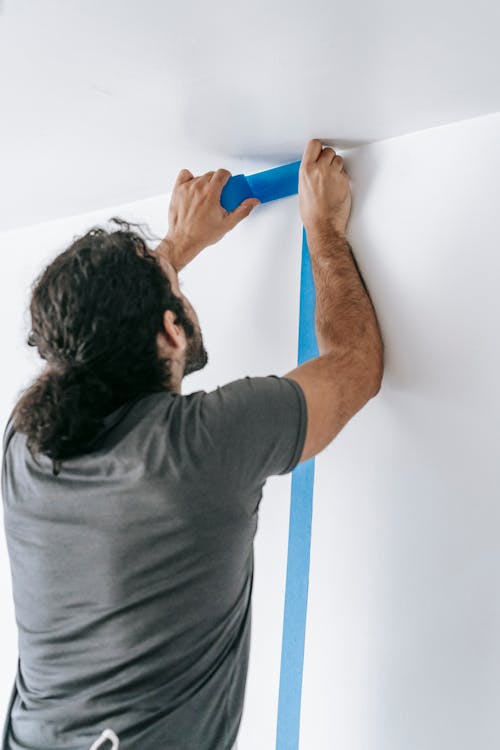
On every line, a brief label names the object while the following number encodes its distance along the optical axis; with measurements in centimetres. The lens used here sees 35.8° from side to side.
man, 119
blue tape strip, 153
